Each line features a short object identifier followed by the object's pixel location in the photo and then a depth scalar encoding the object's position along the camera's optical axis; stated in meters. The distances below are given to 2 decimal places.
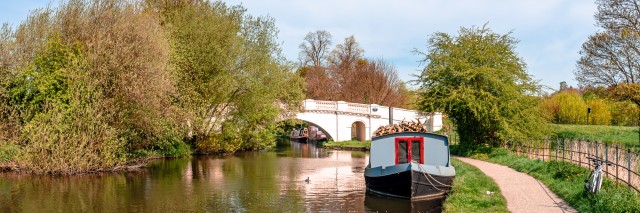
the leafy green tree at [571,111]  49.38
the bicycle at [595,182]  12.12
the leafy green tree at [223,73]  32.16
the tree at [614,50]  32.44
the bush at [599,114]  49.16
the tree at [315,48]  70.25
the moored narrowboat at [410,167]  16.91
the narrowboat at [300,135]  64.25
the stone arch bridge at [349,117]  47.03
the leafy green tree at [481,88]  27.36
